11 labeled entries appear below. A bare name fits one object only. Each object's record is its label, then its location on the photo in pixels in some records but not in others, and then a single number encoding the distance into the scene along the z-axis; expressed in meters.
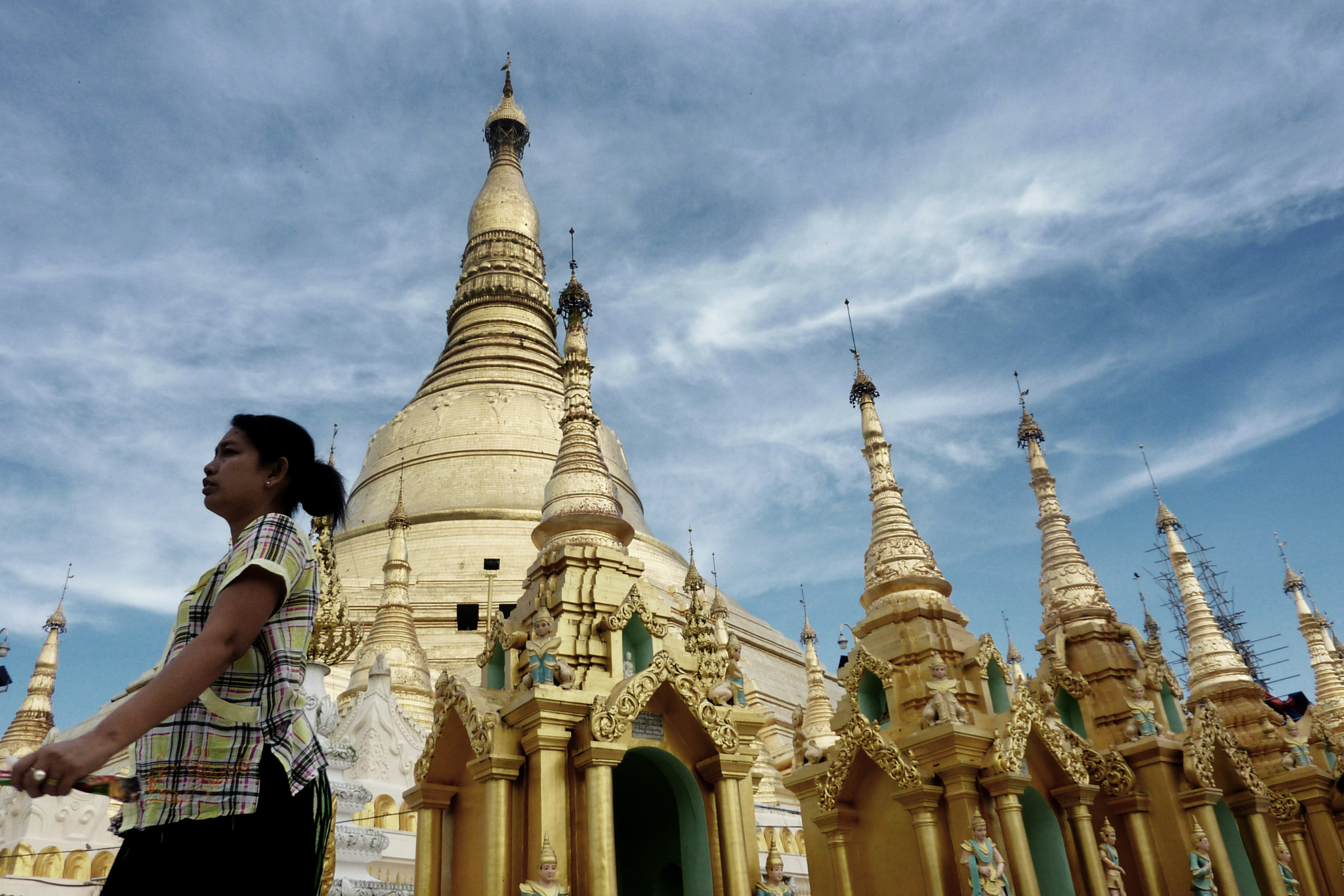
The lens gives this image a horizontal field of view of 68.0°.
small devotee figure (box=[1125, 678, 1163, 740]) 13.37
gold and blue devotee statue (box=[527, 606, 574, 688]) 8.98
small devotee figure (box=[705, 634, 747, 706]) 9.41
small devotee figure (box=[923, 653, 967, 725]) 10.74
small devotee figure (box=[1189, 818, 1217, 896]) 11.65
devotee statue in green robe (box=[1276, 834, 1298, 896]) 13.50
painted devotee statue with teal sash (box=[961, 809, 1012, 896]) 9.27
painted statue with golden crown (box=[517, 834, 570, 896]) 7.57
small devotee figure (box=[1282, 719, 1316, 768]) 17.02
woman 2.36
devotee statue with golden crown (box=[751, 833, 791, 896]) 8.49
